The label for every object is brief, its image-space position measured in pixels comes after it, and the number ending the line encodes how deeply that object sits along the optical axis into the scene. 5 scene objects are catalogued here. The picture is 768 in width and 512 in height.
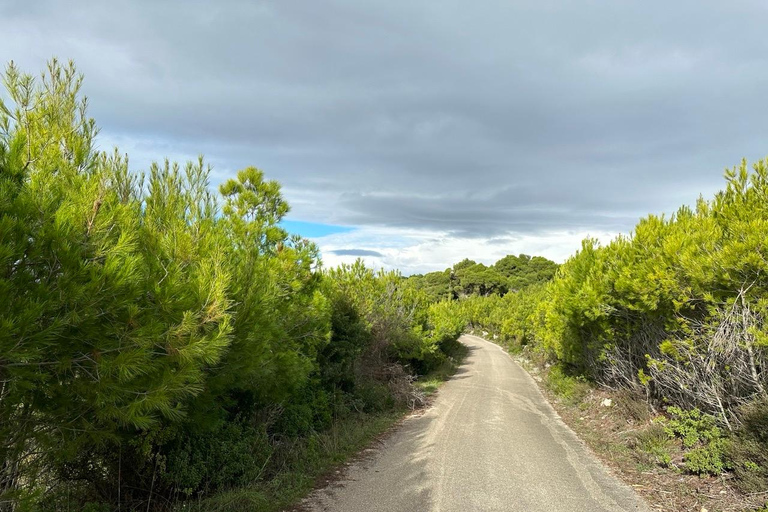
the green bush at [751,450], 5.72
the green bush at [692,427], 7.26
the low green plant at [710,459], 6.50
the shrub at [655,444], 7.50
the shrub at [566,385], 13.92
